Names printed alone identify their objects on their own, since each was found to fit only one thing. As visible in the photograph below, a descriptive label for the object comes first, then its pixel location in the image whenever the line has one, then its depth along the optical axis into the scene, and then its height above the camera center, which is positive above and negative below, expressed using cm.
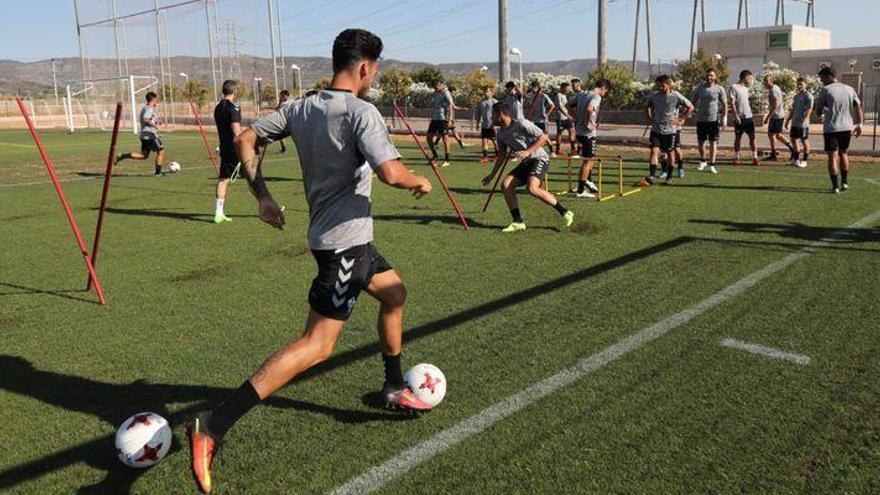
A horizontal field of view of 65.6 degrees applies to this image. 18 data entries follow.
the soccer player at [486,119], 1825 +10
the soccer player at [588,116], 1266 +7
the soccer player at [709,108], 1390 +18
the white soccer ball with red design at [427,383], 391 -147
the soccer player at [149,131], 1633 +1
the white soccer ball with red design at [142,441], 339 -153
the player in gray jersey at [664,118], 1302 +0
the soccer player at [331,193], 318 -33
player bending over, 898 -59
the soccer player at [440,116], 1830 +21
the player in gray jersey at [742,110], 1509 +14
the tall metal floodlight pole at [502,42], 3388 +400
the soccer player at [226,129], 1009 +1
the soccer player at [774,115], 1526 +0
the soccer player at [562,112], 1808 +24
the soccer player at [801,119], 1472 -9
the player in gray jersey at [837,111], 1080 +5
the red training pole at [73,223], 617 -83
